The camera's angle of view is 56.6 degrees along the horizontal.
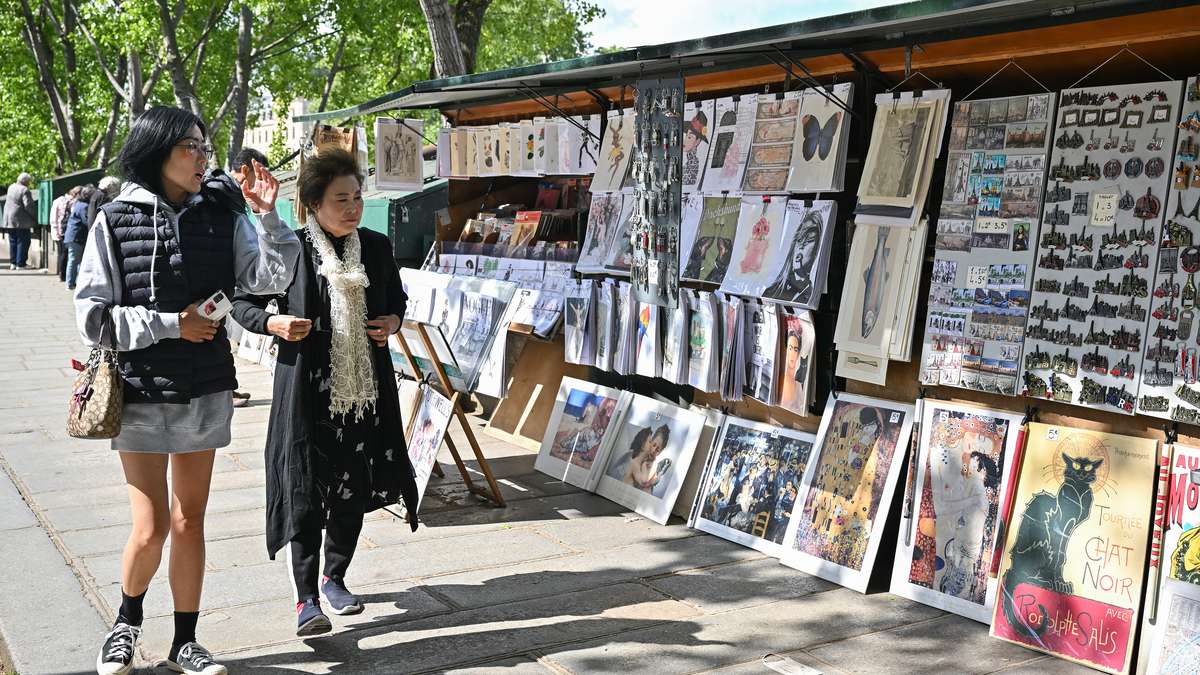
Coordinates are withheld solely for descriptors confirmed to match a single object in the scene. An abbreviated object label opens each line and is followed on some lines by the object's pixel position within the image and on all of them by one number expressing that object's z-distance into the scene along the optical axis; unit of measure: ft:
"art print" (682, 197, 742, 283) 18.93
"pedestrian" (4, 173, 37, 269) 75.41
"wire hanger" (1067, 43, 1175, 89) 13.37
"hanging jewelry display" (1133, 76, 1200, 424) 12.87
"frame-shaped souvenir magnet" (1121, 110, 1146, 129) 13.35
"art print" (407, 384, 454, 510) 19.57
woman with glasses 11.76
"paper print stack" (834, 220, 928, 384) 15.66
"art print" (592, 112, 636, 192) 21.20
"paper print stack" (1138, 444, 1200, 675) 12.46
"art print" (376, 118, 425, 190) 27.61
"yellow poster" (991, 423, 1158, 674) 13.25
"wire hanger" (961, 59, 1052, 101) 14.58
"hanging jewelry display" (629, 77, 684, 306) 19.22
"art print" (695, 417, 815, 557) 17.62
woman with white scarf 13.76
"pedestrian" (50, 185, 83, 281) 59.31
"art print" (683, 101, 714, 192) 19.24
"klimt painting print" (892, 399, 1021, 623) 14.79
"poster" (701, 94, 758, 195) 18.45
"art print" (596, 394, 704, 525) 19.56
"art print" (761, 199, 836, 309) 16.96
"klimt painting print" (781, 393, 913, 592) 15.99
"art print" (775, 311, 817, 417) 17.35
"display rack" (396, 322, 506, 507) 19.85
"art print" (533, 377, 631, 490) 21.43
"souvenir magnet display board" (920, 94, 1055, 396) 14.48
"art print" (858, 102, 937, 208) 15.42
